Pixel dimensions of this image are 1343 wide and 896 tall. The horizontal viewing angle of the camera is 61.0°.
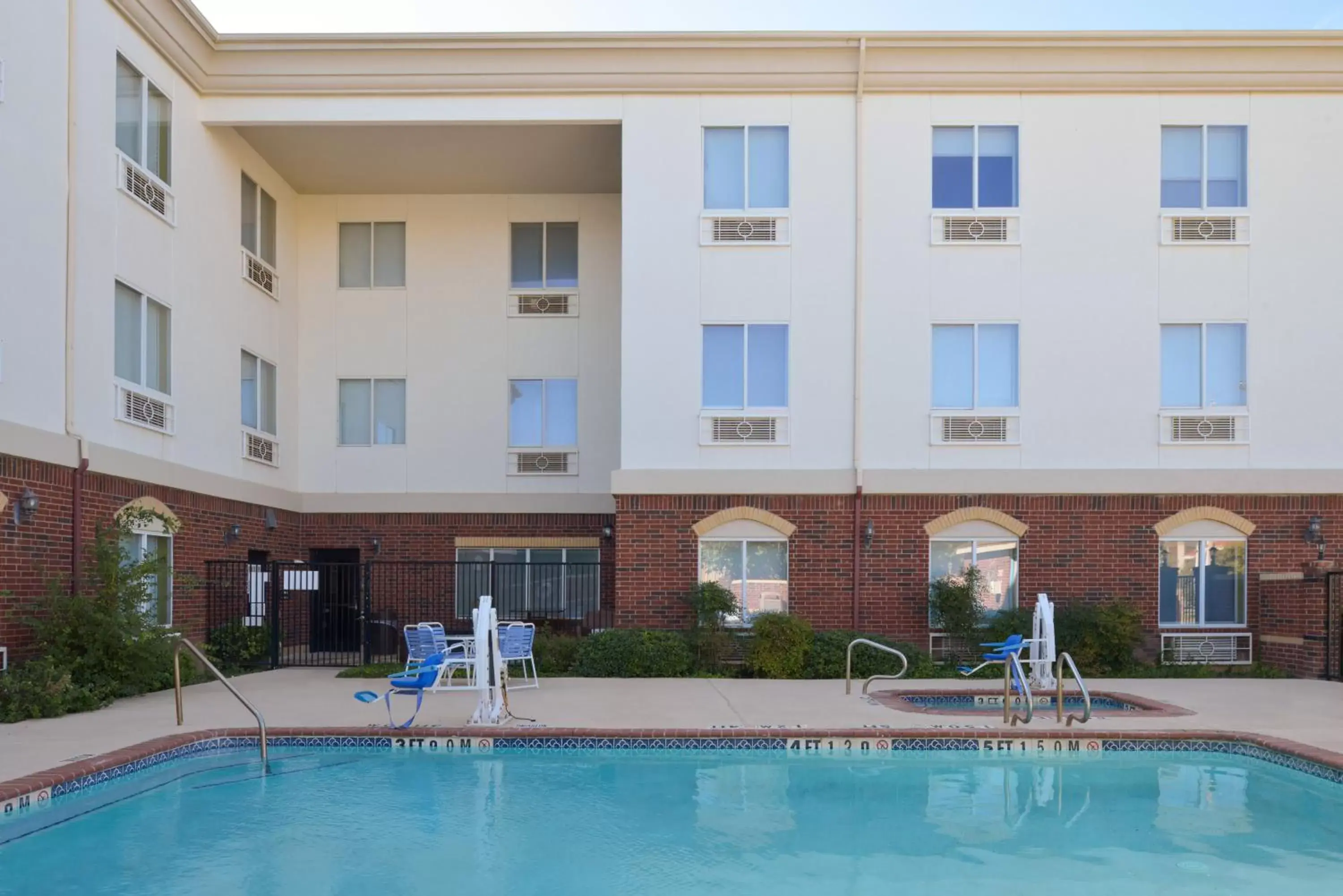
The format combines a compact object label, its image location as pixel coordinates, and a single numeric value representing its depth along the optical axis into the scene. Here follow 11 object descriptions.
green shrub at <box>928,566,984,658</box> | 15.96
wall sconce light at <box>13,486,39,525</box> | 11.90
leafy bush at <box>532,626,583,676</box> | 15.45
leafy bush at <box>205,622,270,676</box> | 15.95
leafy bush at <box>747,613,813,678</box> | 15.17
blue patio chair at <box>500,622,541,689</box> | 13.42
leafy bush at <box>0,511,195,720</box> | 11.45
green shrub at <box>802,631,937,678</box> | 15.12
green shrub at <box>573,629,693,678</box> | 15.13
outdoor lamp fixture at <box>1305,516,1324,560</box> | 16.42
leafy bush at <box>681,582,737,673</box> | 15.73
